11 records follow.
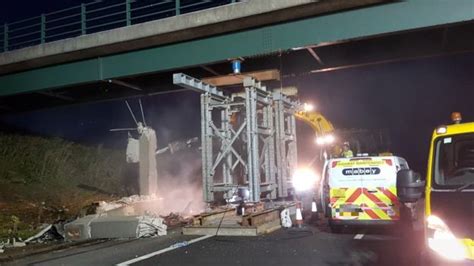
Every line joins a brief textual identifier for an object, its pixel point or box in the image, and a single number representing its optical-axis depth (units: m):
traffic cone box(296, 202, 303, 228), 13.60
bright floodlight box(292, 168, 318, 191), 17.69
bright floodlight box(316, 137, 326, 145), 17.67
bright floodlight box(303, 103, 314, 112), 18.74
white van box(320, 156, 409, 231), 11.53
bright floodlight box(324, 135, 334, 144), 17.62
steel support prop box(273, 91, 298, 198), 17.31
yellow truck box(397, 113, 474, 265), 4.97
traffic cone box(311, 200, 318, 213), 14.96
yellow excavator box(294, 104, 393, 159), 17.20
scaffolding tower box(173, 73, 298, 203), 15.01
